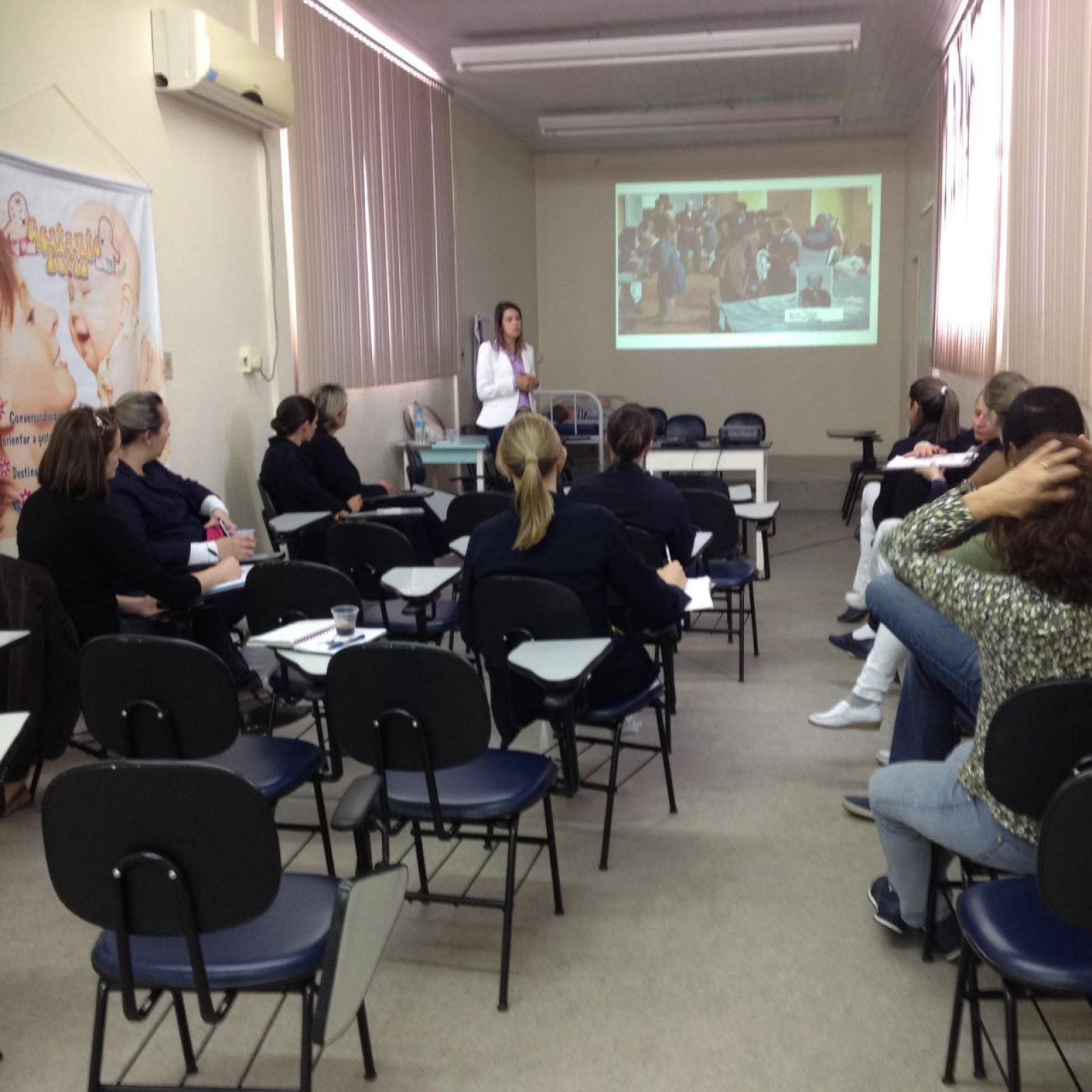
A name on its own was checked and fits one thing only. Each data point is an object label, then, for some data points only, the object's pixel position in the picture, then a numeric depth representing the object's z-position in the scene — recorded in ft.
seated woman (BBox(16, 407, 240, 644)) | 10.93
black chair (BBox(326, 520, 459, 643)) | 13.01
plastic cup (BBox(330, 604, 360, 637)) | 8.84
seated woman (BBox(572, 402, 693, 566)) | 12.23
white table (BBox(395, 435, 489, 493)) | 23.79
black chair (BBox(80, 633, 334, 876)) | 7.68
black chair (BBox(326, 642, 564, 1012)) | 7.22
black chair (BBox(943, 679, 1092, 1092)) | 5.28
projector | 22.82
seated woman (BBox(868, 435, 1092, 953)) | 6.14
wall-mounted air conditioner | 15.53
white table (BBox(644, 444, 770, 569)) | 22.36
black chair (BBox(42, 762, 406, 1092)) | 5.16
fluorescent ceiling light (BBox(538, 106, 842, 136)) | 29.89
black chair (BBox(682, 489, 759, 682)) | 15.38
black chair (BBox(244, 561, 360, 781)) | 10.23
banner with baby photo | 12.87
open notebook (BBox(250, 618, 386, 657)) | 8.42
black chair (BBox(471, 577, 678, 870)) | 8.78
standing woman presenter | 24.30
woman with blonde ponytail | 9.34
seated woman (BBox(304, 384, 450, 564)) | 18.20
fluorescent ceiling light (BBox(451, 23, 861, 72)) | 21.84
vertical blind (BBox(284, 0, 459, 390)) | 20.35
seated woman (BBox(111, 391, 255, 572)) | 12.92
